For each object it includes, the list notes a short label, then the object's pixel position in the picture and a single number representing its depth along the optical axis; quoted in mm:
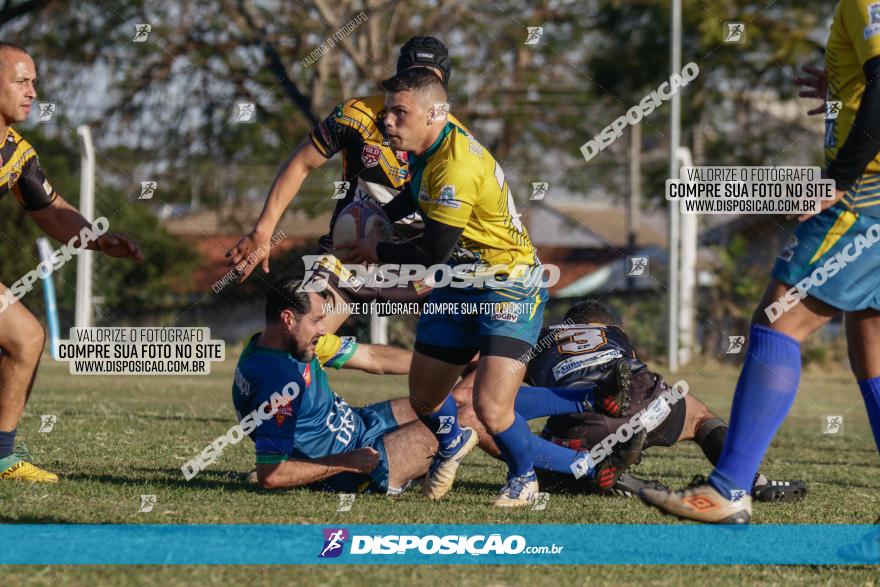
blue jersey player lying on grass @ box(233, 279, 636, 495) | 10383
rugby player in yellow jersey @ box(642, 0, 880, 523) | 7605
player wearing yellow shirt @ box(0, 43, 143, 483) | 10705
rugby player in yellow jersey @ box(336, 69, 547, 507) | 9758
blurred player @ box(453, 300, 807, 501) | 10797
